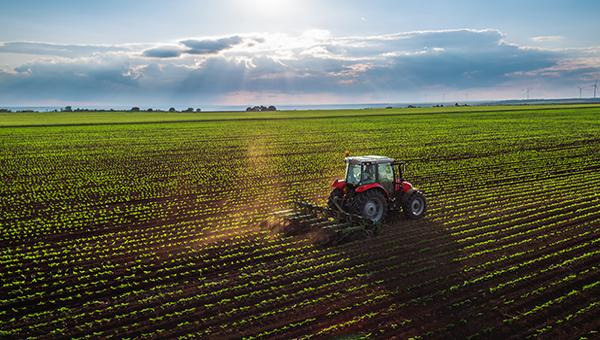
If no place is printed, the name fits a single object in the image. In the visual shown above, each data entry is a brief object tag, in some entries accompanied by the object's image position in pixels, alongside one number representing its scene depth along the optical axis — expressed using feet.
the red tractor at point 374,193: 47.22
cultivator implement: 44.06
